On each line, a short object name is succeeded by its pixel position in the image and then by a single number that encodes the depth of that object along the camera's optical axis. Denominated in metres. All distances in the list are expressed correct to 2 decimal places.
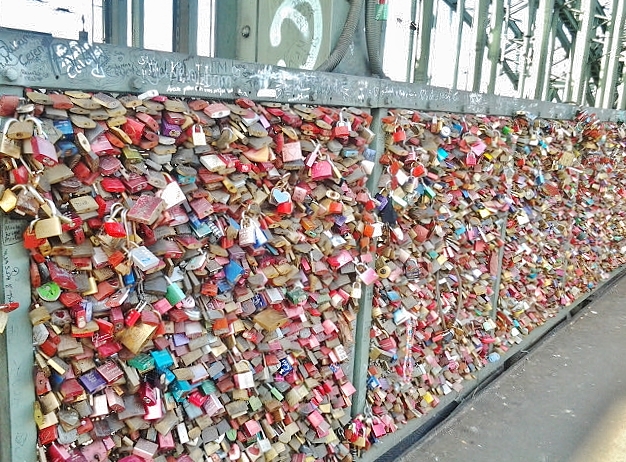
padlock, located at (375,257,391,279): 2.70
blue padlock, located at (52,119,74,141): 1.38
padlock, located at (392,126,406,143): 2.59
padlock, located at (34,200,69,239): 1.36
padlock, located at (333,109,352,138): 2.24
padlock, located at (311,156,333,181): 2.17
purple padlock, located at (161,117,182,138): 1.63
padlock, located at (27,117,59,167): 1.31
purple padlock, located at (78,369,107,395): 1.54
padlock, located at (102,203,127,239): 1.50
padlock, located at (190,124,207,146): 1.68
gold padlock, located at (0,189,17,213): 1.29
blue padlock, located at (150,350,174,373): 1.70
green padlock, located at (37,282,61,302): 1.42
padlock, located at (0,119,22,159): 1.28
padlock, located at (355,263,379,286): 2.52
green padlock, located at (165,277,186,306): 1.70
